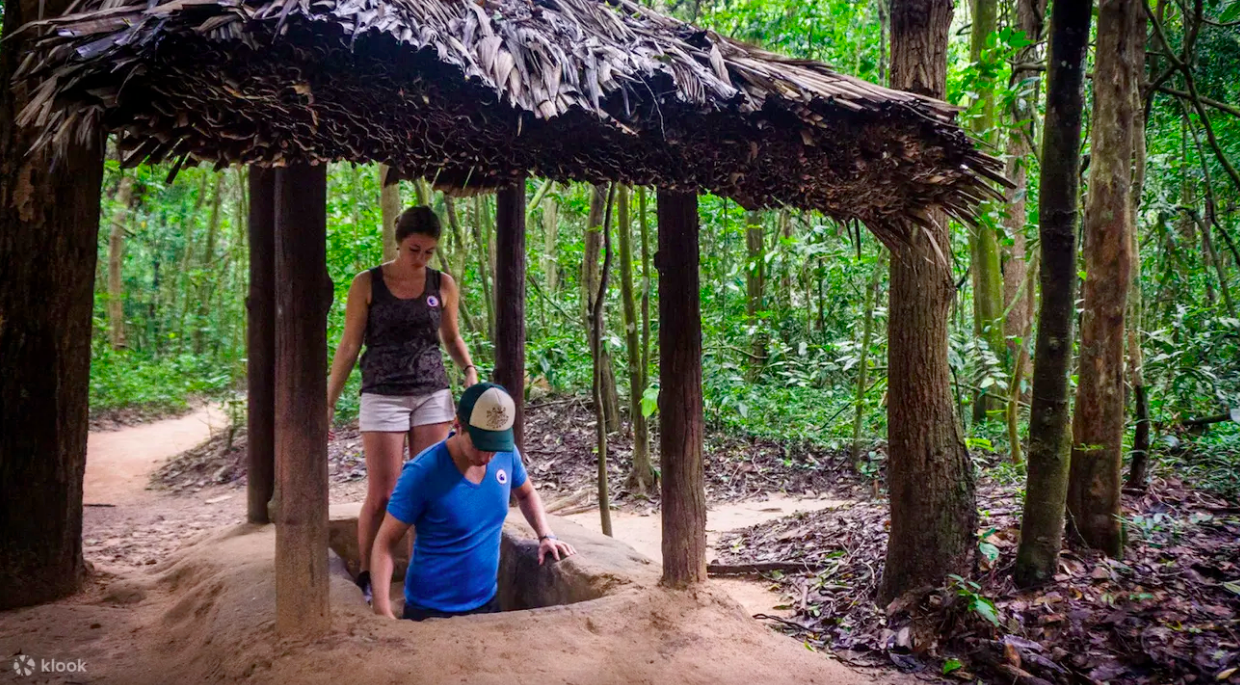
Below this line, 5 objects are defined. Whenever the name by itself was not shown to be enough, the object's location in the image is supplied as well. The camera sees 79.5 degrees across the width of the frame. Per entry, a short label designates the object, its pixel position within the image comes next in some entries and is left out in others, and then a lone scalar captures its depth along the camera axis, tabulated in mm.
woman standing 3916
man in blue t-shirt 3191
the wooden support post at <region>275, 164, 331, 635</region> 3055
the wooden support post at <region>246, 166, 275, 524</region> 4898
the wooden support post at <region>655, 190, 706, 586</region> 3834
